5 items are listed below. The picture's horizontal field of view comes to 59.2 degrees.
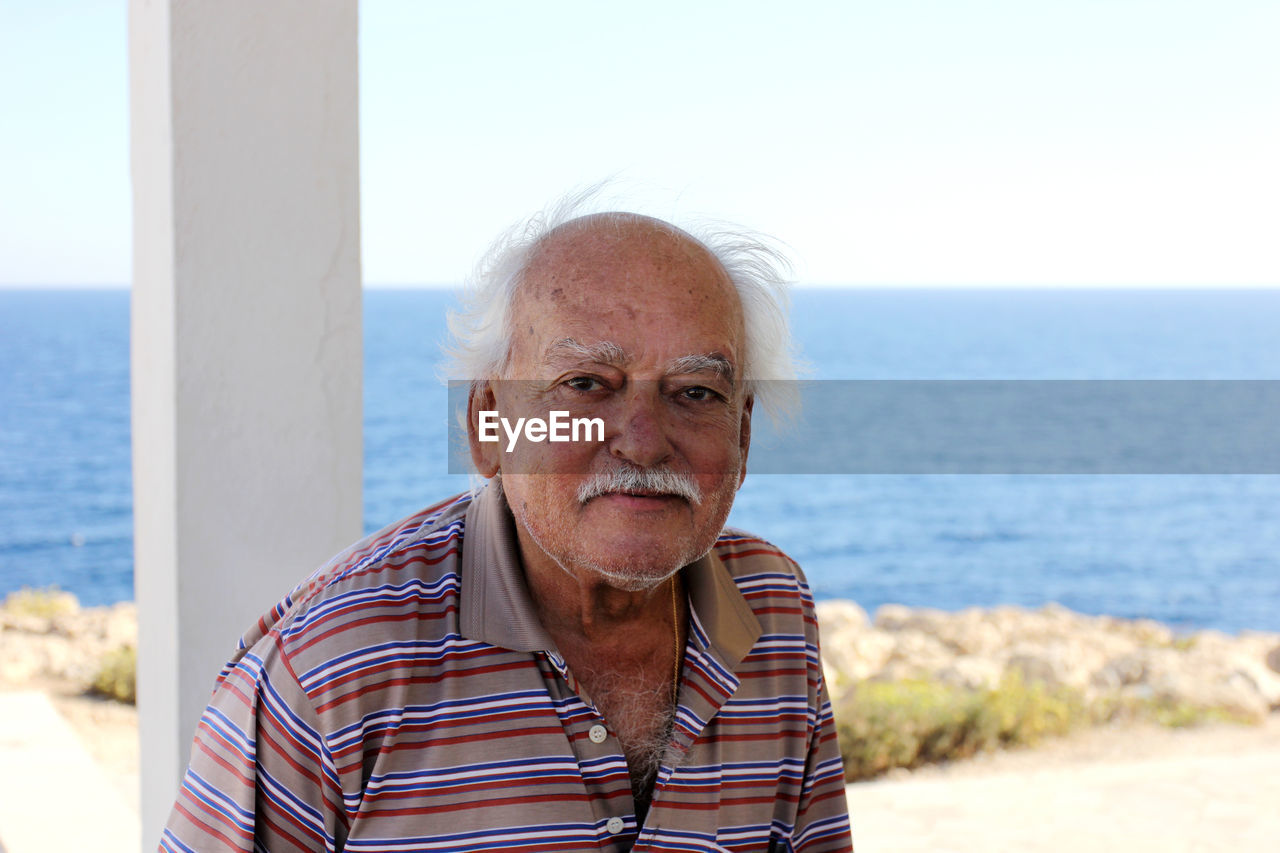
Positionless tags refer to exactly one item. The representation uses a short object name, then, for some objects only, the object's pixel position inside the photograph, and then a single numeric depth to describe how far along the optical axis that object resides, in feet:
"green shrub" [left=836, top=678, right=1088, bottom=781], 27.53
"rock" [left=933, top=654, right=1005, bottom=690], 34.09
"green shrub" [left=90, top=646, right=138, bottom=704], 35.55
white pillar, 5.71
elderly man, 4.16
